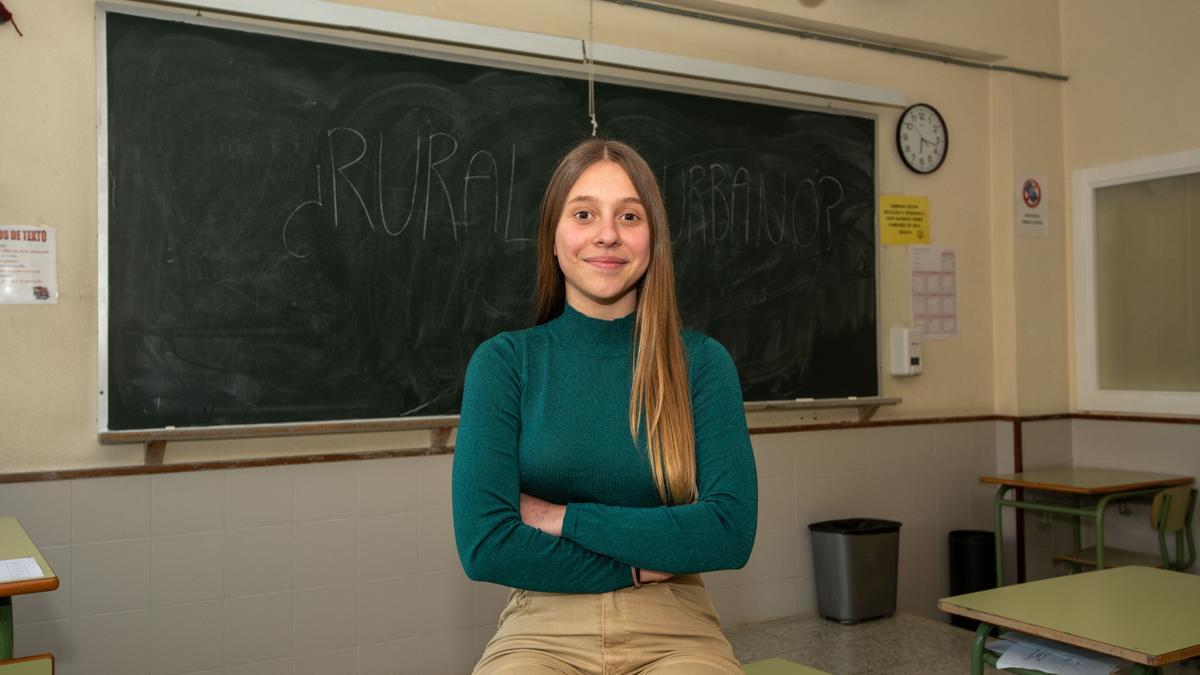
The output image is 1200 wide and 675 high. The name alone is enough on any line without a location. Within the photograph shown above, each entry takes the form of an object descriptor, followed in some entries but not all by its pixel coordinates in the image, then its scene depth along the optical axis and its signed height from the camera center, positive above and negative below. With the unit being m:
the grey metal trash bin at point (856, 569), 4.38 -0.93
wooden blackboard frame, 3.14 +0.78
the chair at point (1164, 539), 4.21 -0.82
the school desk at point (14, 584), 1.92 -0.42
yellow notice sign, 4.89 +0.69
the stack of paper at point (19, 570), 1.98 -0.42
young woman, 1.62 -0.17
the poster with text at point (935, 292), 4.99 +0.33
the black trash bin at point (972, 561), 4.83 -0.99
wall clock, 4.93 +1.10
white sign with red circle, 5.20 +0.79
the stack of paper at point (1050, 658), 2.13 -0.66
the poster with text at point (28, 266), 3.05 +0.30
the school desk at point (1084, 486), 4.28 -0.57
